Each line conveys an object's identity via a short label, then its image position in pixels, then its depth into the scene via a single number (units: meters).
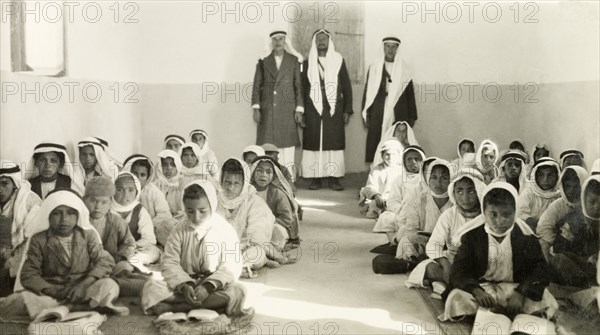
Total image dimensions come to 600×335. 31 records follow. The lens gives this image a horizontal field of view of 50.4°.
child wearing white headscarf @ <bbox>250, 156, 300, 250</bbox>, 4.95
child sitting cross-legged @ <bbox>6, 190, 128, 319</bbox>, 3.43
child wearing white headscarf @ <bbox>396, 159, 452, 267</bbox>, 4.54
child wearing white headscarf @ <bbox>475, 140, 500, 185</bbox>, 6.00
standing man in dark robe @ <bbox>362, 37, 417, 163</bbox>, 7.04
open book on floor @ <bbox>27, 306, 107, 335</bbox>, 3.27
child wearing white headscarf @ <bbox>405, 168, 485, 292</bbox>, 4.02
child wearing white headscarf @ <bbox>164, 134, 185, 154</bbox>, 5.37
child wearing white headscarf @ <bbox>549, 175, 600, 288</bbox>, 3.68
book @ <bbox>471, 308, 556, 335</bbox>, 3.29
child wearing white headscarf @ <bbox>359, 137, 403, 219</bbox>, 6.27
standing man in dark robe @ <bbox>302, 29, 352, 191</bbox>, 7.16
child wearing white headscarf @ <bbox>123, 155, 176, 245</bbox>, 4.86
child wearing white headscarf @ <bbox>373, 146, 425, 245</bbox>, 5.77
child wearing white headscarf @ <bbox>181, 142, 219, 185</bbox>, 5.25
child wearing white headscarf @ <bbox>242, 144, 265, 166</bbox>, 5.50
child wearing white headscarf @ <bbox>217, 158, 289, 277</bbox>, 4.48
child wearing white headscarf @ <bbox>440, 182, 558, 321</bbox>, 3.49
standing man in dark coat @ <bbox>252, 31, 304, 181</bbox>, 6.04
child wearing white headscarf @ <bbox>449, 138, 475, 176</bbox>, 6.06
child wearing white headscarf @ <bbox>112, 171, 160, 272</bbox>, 4.34
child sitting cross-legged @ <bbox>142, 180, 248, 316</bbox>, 3.54
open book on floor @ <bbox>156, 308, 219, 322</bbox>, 3.38
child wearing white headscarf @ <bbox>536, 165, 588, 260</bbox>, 4.29
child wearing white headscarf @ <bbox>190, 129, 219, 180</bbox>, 5.39
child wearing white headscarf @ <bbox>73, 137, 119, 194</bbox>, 4.62
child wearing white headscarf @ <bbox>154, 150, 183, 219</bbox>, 5.15
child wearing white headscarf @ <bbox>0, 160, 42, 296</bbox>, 3.62
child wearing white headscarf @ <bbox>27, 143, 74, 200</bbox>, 4.18
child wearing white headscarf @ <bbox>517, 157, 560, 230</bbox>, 4.82
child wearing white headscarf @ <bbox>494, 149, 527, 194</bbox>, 5.45
